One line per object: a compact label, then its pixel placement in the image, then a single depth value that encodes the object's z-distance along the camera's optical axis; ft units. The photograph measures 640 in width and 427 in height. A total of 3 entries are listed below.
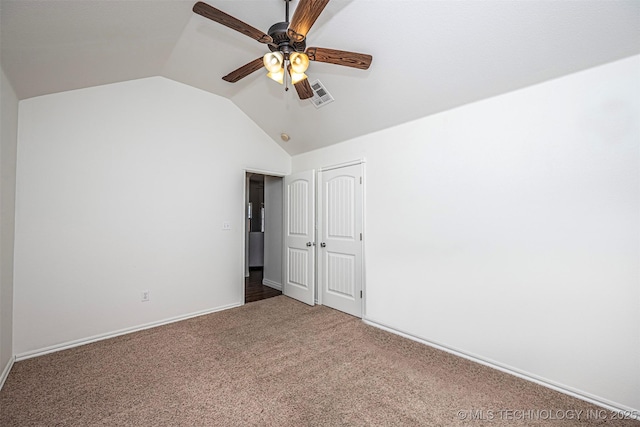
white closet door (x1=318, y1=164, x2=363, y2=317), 11.69
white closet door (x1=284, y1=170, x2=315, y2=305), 13.44
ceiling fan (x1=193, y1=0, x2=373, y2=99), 5.19
